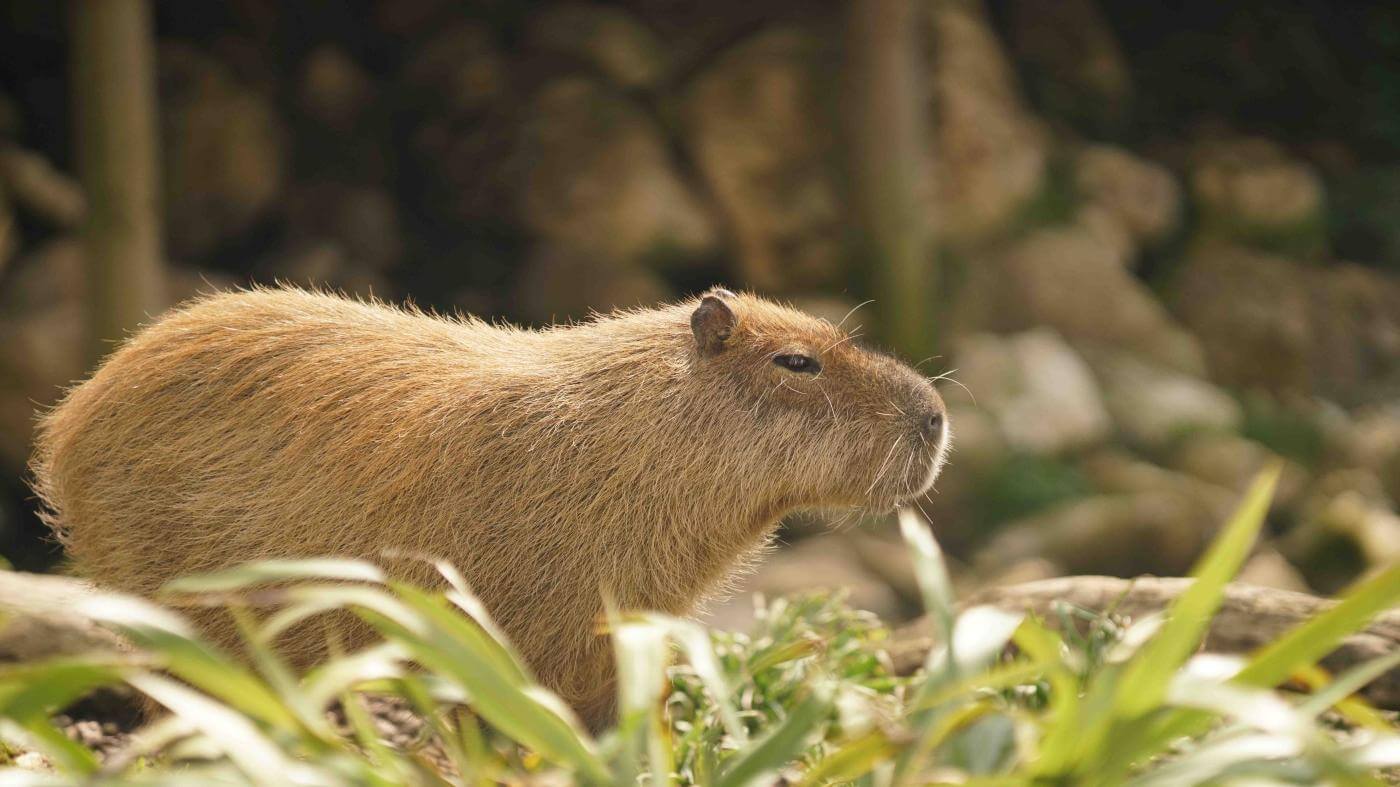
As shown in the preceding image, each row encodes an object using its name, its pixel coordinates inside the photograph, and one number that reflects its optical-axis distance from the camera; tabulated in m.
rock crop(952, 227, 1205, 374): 20.25
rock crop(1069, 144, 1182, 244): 21.62
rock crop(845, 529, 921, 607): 15.62
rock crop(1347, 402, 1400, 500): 17.94
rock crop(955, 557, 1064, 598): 12.87
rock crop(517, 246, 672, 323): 18.58
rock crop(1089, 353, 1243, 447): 18.77
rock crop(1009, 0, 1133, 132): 22.72
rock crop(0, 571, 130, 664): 7.39
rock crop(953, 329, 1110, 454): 18.17
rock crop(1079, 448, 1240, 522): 16.98
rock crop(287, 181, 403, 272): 19.67
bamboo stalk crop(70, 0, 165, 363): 14.42
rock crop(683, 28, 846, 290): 20.02
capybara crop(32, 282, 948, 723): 6.43
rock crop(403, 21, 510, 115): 20.69
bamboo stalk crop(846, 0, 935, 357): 17.97
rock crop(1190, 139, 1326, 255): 21.72
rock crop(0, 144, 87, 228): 17.36
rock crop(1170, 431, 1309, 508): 17.94
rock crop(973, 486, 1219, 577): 15.80
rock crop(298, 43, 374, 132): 20.41
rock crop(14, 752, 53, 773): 6.48
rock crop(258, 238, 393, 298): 18.69
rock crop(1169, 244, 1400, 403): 20.53
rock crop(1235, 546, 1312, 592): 14.20
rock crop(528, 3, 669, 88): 20.66
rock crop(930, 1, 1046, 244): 20.48
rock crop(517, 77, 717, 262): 19.32
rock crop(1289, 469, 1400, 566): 14.55
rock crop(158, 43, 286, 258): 18.67
